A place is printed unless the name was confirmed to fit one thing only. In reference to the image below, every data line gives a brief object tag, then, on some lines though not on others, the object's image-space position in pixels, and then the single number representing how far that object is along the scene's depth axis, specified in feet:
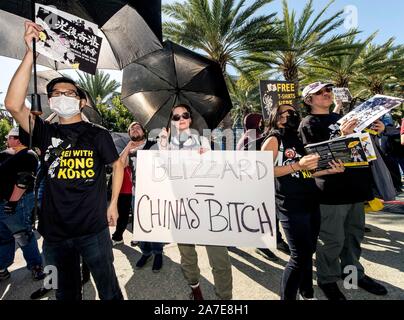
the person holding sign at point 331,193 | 8.79
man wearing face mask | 6.68
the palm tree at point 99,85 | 70.45
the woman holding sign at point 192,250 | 7.95
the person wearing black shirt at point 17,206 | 9.91
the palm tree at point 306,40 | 41.47
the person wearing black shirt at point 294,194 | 7.46
